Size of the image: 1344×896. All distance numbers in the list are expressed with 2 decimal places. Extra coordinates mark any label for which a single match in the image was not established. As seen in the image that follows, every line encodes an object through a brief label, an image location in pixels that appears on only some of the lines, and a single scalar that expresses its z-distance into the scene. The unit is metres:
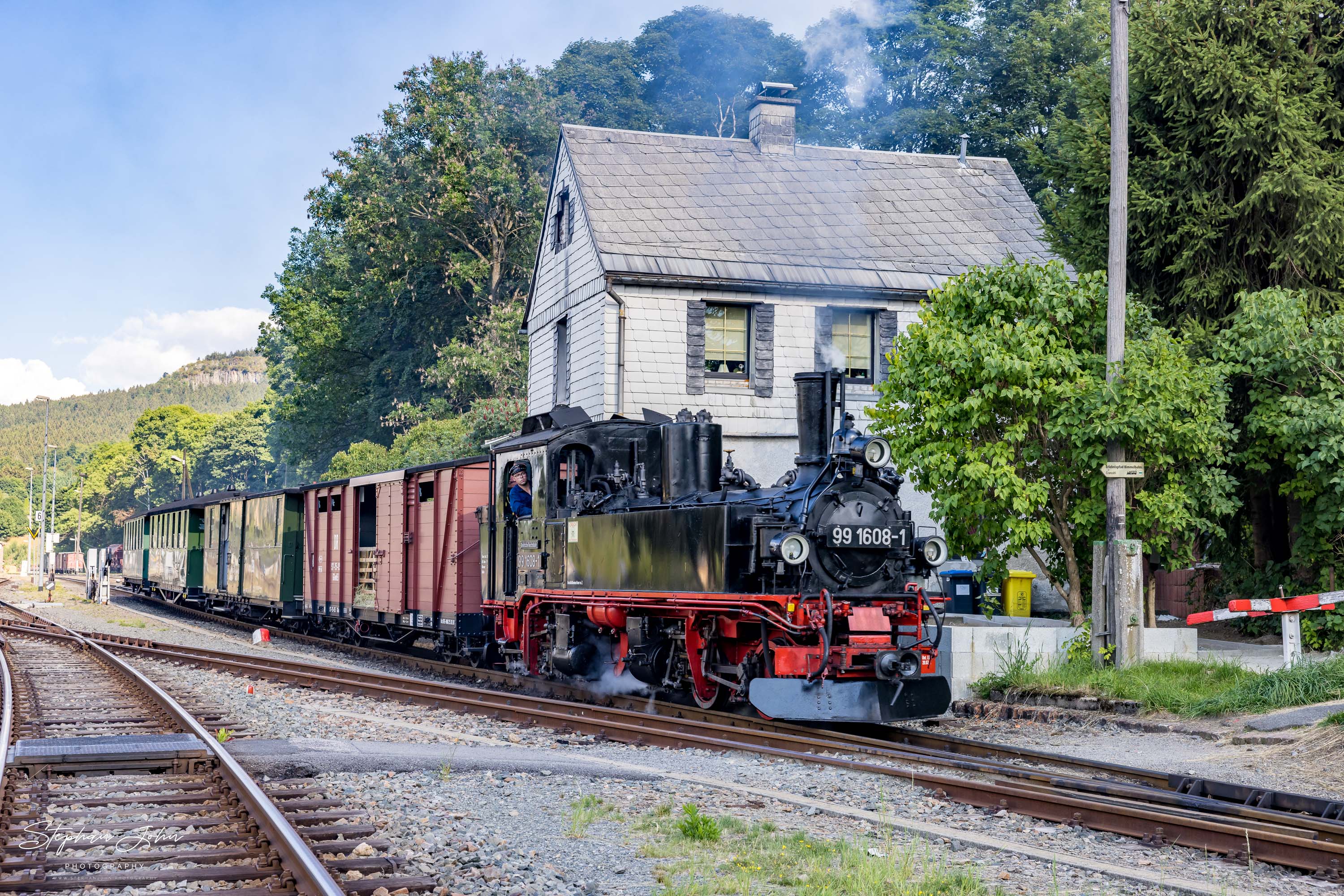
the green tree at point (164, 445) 103.81
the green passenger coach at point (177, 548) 31.58
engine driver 13.91
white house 19.59
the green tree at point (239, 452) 99.12
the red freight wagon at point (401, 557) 15.95
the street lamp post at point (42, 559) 53.72
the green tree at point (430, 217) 38.56
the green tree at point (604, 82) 49.88
